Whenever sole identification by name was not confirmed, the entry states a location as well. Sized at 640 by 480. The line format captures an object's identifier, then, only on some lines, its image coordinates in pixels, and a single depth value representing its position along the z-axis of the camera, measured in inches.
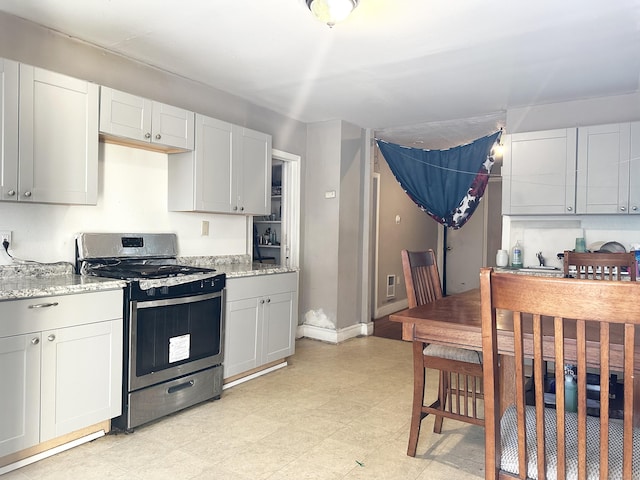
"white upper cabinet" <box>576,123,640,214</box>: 139.8
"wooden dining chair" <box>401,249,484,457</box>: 88.1
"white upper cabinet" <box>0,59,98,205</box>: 90.4
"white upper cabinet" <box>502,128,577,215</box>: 148.8
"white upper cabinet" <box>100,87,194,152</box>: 107.8
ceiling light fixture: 86.8
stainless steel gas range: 99.5
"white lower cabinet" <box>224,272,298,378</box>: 125.2
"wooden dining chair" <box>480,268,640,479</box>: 42.0
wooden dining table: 55.2
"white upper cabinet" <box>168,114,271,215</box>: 130.3
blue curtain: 161.9
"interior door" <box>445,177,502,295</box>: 296.8
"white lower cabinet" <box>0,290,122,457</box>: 80.1
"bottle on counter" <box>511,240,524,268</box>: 159.9
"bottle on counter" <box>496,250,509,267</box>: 161.0
